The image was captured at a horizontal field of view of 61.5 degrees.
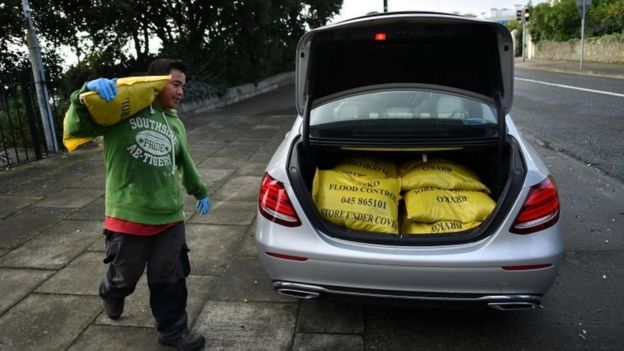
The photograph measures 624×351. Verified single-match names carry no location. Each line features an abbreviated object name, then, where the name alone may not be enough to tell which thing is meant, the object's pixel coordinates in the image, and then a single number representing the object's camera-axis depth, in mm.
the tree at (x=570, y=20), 28281
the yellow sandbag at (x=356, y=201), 3041
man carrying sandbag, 2678
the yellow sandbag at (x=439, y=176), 3260
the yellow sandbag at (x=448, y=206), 3037
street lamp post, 8023
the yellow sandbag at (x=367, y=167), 3418
